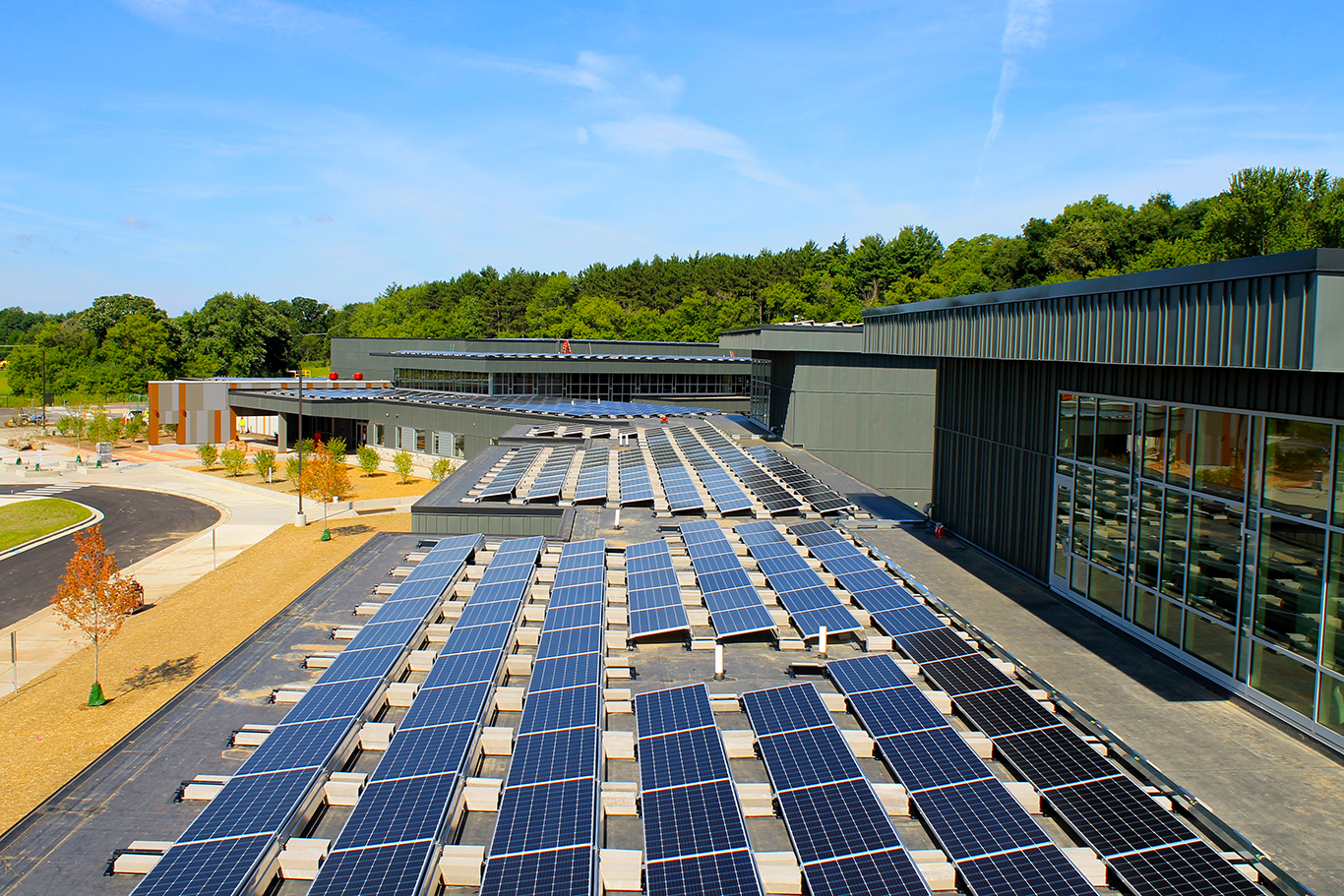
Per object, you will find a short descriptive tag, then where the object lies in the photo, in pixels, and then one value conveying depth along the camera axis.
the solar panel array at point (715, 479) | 27.88
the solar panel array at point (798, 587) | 16.58
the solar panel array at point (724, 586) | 16.69
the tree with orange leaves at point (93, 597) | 25.80
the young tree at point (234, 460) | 67.12
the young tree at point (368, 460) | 66.38
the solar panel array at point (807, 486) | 27.52
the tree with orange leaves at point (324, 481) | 50.69
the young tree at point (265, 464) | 64.06
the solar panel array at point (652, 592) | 16.69
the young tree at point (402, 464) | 62.69
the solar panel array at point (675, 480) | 28.28
